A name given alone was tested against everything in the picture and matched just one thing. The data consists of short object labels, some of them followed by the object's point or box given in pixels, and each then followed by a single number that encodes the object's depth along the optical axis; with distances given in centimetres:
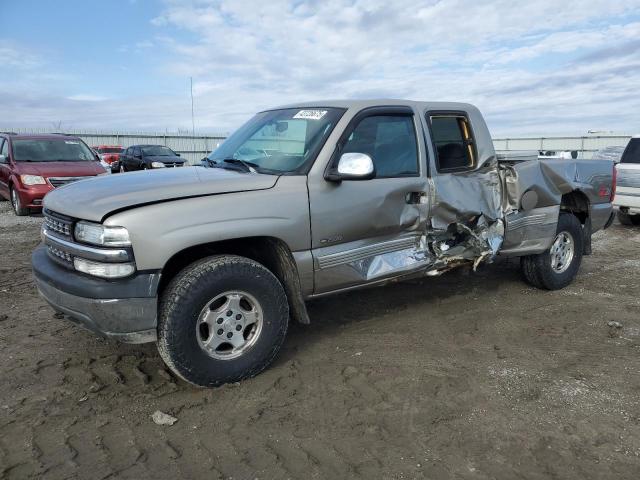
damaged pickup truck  309
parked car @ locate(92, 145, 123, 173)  2222
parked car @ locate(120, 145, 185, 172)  1917
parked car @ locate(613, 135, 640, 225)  972
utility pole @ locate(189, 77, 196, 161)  2802
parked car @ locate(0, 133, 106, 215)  1009
